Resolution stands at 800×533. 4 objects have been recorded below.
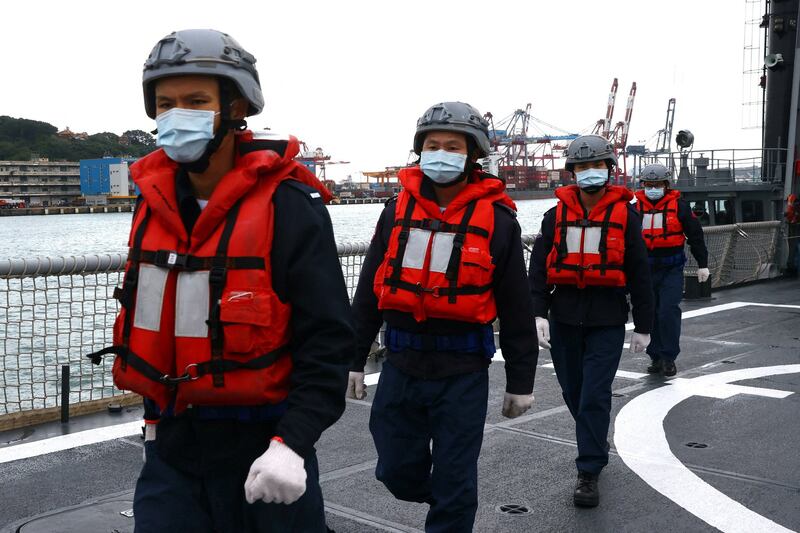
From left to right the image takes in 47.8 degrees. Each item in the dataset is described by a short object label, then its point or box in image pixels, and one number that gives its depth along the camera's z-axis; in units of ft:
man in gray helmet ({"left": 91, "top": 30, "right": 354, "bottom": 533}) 8.26
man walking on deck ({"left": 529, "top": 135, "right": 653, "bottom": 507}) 18.15
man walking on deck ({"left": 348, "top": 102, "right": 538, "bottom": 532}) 12.91
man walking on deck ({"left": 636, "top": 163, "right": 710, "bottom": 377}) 29.71
